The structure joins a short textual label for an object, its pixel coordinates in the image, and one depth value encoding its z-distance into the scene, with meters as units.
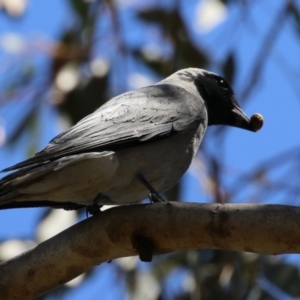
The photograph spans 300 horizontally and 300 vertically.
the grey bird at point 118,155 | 7.05
